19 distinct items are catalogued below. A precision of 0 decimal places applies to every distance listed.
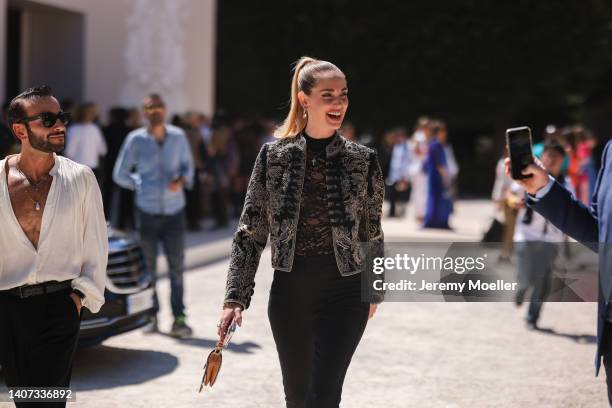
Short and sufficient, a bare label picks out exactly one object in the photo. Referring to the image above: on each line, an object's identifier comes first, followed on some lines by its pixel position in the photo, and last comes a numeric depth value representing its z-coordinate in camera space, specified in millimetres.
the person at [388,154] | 22609
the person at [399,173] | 20703
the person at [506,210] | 11117
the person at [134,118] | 15390
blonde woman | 4379
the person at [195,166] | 16266
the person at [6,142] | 8688
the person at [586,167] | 14833
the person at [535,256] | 9539
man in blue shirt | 8789
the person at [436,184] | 17594
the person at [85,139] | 13984
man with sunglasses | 4426
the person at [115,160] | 15742
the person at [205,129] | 17966
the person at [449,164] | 17500
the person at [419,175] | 19359
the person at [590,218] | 3879
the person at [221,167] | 17531
